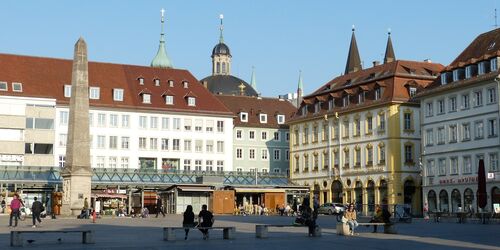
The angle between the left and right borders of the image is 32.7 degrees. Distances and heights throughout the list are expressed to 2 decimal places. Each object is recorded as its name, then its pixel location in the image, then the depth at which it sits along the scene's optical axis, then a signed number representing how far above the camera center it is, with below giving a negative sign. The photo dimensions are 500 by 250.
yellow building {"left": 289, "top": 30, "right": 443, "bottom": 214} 80.31 +6.83
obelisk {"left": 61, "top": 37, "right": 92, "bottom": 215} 52.78 +3.97
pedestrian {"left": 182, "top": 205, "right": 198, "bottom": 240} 29.70 -0.44
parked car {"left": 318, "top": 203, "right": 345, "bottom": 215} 73.18 -0.24
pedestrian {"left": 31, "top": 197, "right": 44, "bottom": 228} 38.84 -0.16
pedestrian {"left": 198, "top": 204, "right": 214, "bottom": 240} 29.39 -0.47
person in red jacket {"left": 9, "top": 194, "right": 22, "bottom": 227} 38.12 +0.03
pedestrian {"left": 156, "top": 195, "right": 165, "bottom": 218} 70.38 +0.13
